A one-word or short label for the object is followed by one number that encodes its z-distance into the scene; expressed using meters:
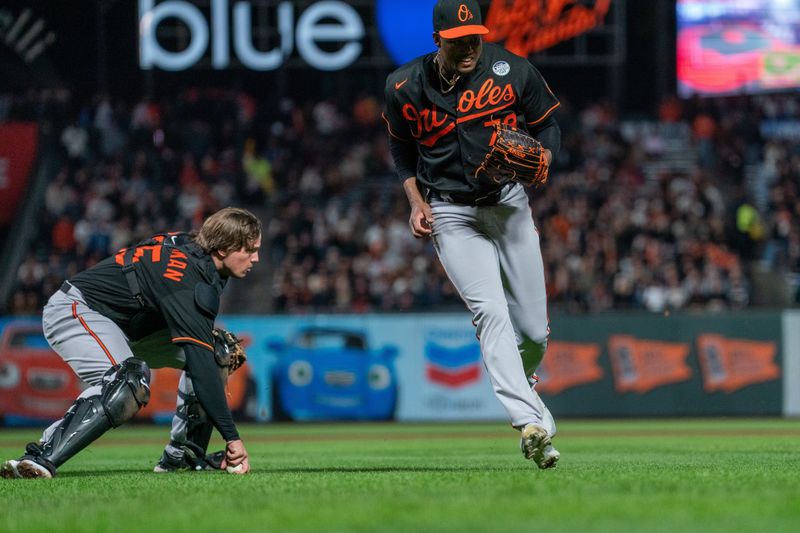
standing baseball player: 11.59
